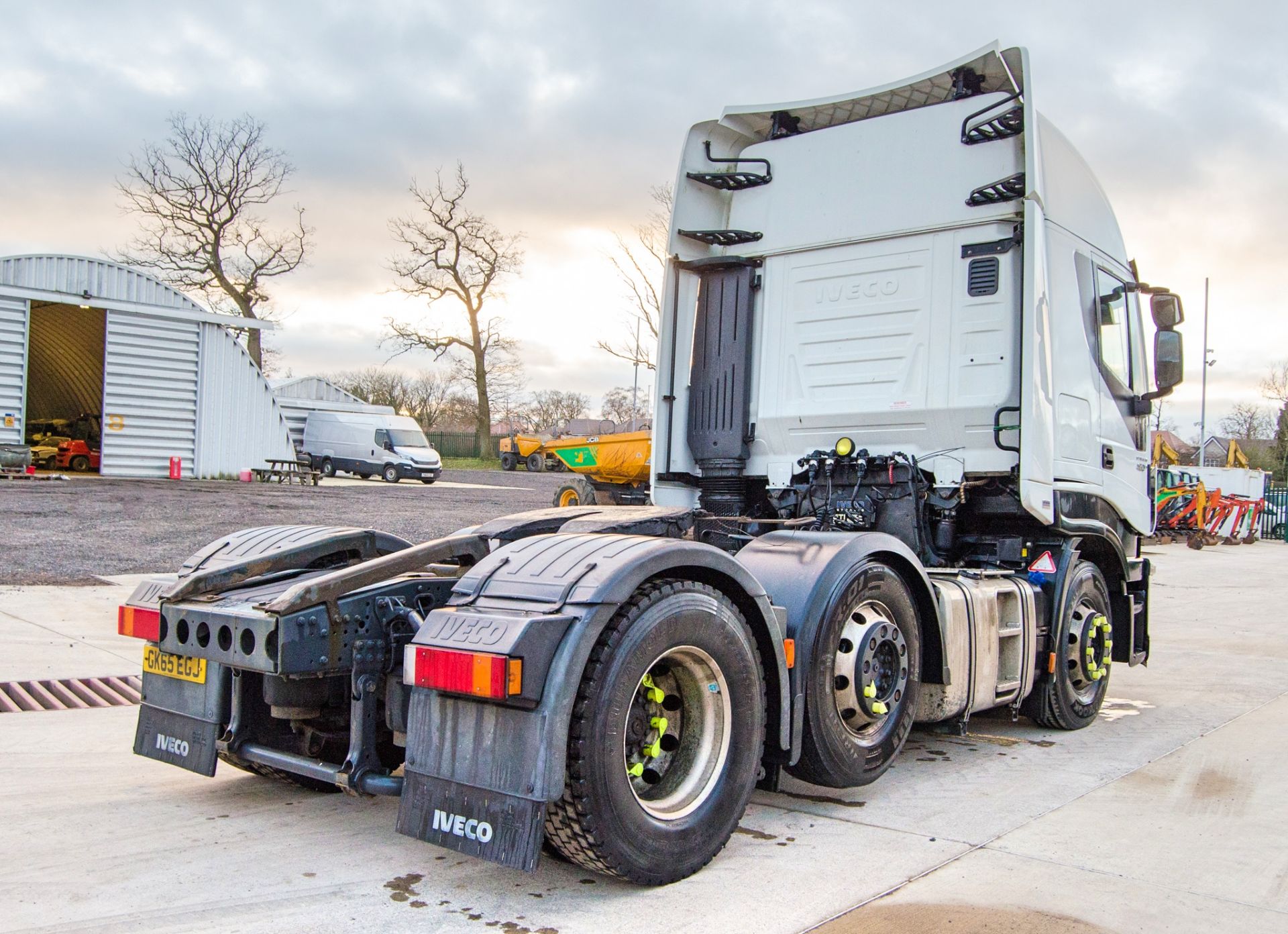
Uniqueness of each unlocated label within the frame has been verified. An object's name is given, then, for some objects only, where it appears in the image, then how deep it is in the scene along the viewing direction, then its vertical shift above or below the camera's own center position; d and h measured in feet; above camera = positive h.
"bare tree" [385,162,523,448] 160.35 +29.57
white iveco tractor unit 10.62 -0.94
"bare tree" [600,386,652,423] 244.83 +18.86
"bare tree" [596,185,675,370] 116.57 +20.23
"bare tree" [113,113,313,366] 136.46 +30.57
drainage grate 18.65 -4.16
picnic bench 91.76 +0.03
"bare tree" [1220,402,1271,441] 269.64 +22.14
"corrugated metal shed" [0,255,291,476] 78.28 +7.87
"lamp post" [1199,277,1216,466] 172.04 +14.18
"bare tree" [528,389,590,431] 255.91 +18.15
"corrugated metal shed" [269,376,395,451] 126.21 +9.18
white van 114.93 +3.15
